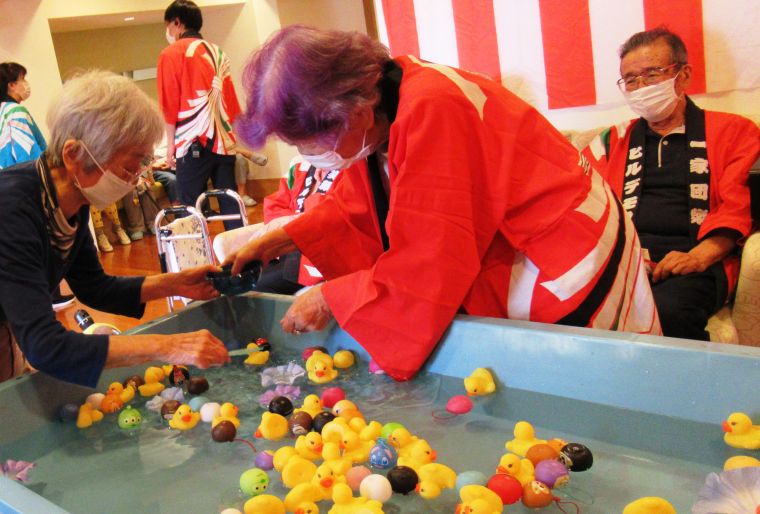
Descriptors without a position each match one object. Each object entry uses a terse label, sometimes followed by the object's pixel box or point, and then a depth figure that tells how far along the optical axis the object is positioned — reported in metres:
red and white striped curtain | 2.69
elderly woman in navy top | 1.43
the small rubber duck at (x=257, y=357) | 1.76
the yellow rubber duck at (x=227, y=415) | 1.42
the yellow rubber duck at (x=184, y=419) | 1.46
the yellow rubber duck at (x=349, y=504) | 1.04
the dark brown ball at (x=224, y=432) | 1.38
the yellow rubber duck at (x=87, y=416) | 1.52
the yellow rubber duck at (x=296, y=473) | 1.17
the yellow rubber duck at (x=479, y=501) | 0.99
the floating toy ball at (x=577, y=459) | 1.11
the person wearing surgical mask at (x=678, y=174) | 2.27
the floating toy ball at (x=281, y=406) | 1.45
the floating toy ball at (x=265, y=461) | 1.25
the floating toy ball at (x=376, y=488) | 1.11
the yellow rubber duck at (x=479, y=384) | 1.39
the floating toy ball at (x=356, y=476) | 1.16
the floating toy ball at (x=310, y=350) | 1.72
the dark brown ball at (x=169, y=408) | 1.50
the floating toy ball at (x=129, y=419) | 1.49
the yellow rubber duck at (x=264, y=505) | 1.08
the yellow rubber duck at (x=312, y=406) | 1.45
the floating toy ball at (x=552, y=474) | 1.07
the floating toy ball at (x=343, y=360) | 1.66
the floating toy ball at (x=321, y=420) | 1.37
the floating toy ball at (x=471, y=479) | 1.08
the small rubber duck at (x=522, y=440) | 1.19
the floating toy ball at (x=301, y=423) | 1.36
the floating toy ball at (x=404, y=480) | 1.12
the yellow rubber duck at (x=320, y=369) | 1.60
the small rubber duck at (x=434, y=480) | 1.10
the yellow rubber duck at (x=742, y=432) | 1.07
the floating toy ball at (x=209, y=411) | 1.47
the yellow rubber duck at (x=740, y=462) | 1.02
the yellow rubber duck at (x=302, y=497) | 1.10
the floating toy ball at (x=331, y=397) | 1.49
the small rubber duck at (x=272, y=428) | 1.37
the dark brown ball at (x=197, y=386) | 1.63
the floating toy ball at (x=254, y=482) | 1.16
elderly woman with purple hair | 1.36
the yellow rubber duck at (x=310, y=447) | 1.27
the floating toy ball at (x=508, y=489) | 1.06
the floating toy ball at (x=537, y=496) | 1.04
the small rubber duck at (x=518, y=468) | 1.09
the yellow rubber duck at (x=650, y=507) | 0.93
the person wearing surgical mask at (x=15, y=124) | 4.45
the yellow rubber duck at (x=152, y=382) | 1.65
